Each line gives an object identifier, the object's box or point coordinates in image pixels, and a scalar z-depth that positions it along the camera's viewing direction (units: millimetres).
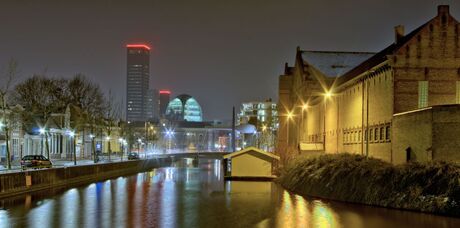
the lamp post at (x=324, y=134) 72688
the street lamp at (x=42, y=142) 77650
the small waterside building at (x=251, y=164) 63125
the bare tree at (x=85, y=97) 90750
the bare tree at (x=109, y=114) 91769
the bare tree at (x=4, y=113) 50094
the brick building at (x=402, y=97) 40906
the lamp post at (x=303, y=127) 89162
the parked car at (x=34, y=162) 56969
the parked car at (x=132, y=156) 98325
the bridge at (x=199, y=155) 141325
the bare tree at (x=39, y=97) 70938
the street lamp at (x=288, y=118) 97031
